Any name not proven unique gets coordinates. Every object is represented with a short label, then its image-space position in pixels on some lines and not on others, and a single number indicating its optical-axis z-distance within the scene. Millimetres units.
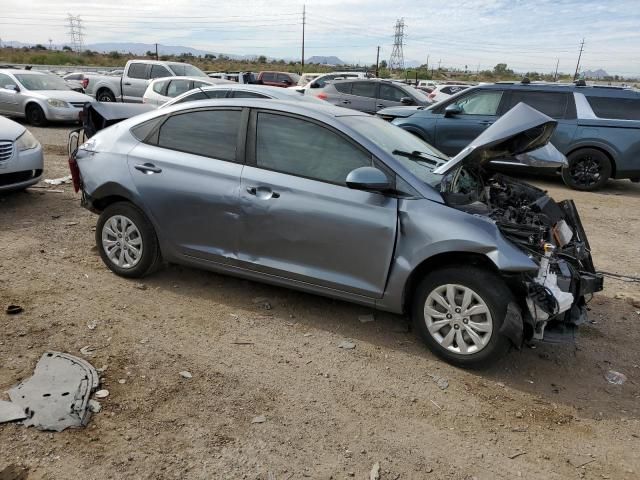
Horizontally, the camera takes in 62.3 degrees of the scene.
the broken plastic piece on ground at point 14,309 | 4102
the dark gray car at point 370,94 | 14156
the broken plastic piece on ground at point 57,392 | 2922
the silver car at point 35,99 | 14305
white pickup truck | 16984
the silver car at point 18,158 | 6586
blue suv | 9305
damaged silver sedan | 3465
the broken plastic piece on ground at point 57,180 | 8272
